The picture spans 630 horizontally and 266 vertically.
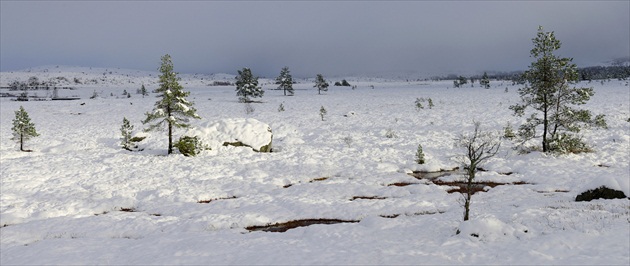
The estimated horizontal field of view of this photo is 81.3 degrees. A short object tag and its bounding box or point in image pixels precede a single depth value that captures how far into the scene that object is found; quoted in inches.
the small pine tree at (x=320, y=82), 3565.5
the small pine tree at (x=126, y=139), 1157.5
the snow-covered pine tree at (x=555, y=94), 901.8
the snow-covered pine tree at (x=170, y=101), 1039.0
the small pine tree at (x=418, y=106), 1912.2
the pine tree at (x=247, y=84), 2733.8
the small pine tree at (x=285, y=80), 3314.2
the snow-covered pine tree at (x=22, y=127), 1129.9
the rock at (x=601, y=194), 564.1
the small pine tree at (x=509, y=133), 1117.7
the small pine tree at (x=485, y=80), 3689.7
